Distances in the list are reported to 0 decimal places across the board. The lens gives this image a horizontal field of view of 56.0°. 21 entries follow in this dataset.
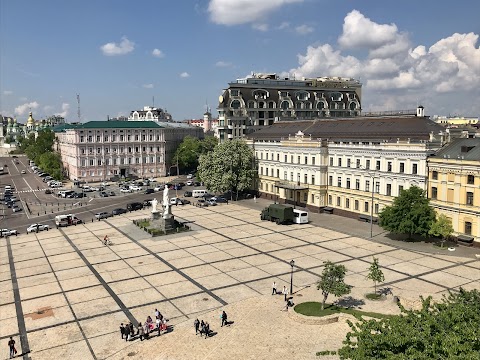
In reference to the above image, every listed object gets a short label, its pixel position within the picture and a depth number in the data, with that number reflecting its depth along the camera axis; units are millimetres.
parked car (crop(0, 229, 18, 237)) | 68312
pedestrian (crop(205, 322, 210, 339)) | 32688
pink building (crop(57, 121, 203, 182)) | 124750
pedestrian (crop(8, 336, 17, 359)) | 30422
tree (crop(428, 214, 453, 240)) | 55500
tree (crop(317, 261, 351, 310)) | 35594
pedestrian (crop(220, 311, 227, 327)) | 34219
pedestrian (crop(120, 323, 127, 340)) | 32656
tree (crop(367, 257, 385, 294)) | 39094
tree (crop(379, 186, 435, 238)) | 56688
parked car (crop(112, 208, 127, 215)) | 81812
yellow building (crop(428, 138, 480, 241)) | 55969
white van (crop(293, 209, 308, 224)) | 71500
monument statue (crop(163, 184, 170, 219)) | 67500
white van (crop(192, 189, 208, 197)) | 100662
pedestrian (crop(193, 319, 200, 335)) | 33241
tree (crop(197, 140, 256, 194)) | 92688
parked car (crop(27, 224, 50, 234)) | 70312
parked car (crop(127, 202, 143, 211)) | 86031
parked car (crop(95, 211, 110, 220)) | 78256
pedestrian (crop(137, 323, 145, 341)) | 32981
